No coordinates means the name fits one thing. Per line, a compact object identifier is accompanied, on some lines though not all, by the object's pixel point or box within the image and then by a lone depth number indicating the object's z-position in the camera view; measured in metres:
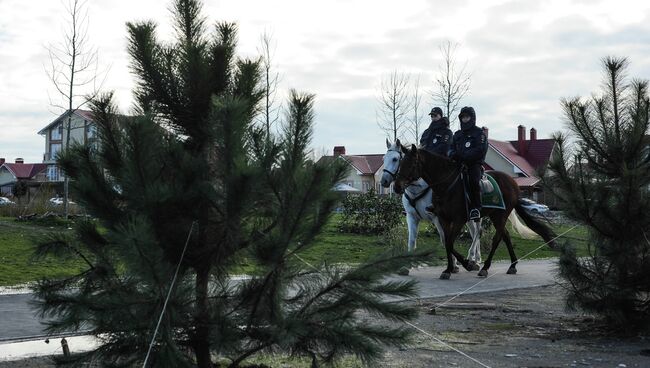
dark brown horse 13.21
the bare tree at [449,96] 36.28
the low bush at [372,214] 24.44
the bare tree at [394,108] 39.31
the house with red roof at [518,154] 74.75
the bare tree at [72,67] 23.67
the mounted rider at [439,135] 14.84
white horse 14.63
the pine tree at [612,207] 7.51
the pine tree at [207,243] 3.92
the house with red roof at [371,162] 87.21
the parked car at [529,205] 16.23
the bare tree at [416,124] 40.09
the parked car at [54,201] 26.29
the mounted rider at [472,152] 13.90
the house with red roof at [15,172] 99.83
